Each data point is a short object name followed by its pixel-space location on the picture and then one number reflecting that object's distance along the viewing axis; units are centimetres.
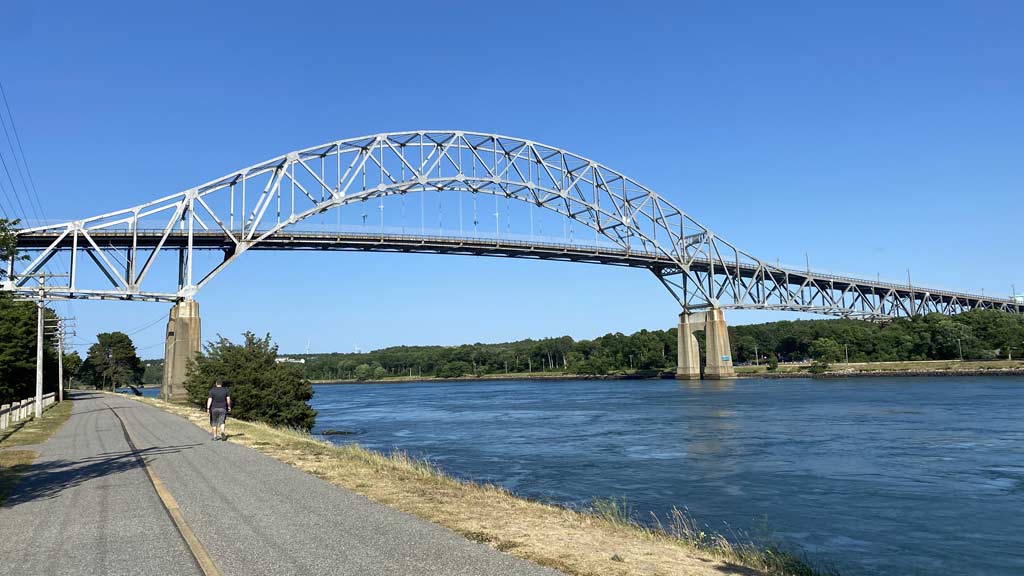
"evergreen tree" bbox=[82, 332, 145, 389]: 11891
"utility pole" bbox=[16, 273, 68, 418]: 3454
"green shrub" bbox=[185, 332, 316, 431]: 3462
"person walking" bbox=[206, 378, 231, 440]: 2150
